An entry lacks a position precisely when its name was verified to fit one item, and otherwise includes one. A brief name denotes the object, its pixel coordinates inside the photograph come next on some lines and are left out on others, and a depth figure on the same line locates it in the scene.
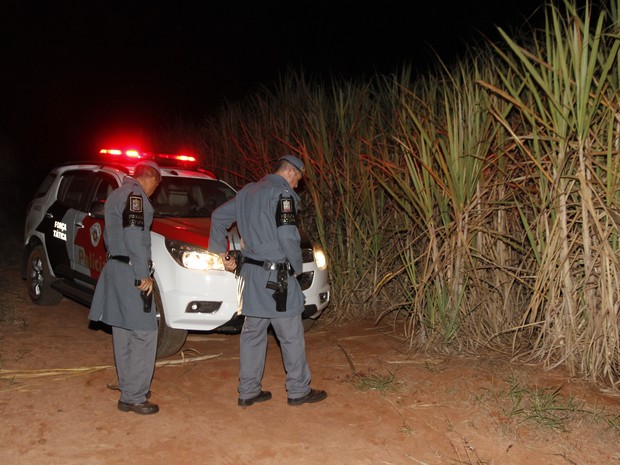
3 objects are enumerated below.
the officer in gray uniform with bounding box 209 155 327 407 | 4.04
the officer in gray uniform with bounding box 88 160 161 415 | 3.96
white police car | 4.77
